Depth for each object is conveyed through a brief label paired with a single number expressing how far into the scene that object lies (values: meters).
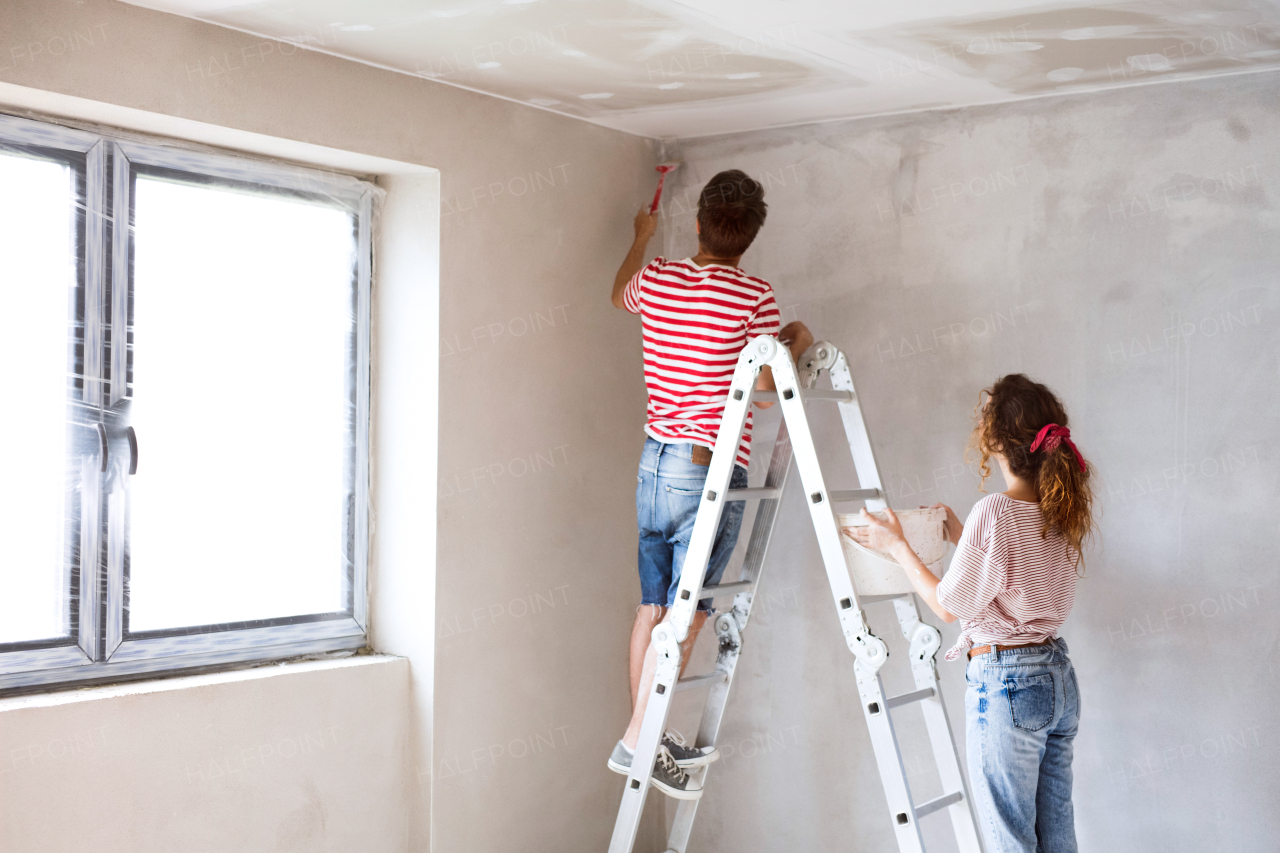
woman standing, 2.17
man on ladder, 2.70
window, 2.38
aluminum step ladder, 2.44
